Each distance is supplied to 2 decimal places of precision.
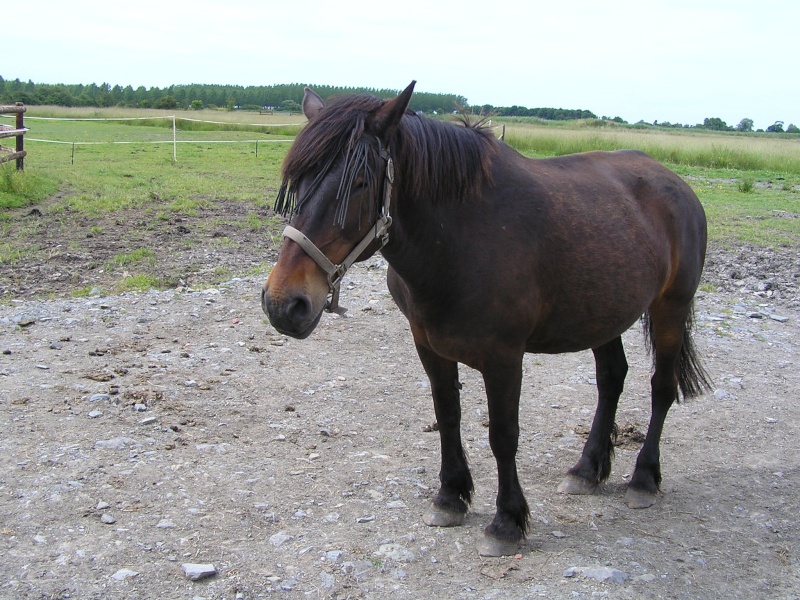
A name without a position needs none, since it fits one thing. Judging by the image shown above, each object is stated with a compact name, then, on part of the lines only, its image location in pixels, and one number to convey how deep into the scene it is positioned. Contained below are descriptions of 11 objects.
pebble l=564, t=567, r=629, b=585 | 3.28
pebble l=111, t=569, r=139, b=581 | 3.15
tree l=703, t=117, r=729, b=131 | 67.88
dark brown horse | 2.85
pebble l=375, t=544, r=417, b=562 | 3.45
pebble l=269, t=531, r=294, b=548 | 3.51
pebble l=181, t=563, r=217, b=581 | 3.17
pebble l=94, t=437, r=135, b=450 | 4.39
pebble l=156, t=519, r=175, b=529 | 3.61
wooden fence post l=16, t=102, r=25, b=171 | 15.19
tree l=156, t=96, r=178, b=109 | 57.12
